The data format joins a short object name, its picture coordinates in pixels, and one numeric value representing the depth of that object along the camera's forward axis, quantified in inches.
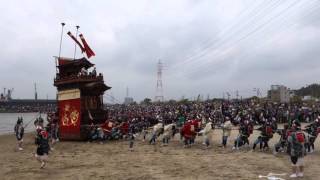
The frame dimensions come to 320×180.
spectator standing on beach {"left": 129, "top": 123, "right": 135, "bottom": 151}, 713.1
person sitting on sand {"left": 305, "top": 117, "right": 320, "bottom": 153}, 506.5
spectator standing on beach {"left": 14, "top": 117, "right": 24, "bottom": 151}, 627.6
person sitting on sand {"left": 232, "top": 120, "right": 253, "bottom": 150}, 544.2
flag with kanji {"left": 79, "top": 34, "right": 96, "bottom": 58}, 834.8
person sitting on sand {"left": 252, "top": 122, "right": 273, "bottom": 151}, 518.9
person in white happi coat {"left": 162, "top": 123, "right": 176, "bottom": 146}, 644.6
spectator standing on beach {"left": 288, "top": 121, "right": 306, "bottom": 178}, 352.1
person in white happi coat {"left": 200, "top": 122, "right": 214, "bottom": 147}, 586.1
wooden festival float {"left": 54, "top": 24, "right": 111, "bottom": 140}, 738.9
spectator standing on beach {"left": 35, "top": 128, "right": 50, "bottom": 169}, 414.0
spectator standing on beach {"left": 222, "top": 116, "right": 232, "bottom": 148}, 571.4
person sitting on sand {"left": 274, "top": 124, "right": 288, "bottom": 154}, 482.6
